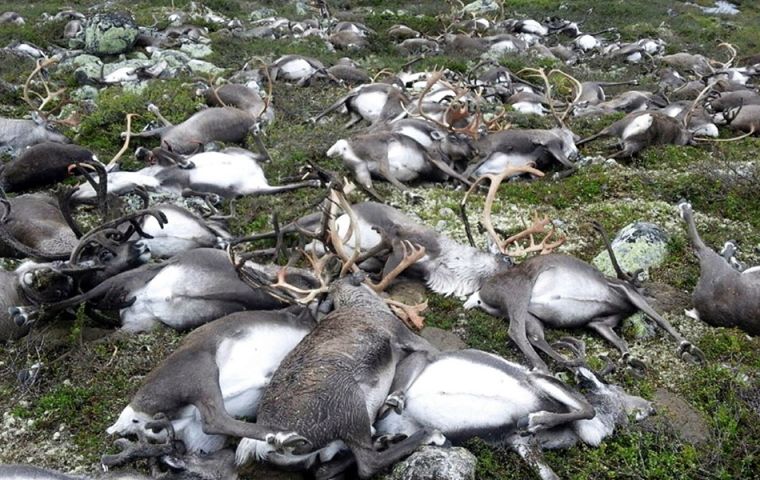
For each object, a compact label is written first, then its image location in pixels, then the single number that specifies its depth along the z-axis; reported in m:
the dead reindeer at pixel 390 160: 8.68
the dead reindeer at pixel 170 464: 4.14
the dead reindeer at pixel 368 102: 10.50
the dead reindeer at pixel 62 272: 5.50
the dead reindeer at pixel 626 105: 11.98
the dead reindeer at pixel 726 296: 5.86
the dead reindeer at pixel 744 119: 11.32
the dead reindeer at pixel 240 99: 10.88
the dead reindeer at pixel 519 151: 9.11
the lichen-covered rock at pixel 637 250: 6.85
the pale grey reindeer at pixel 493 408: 4.43
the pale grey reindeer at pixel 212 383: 4.30
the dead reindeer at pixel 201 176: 7.82
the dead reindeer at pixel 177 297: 5.55
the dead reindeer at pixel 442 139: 9.26
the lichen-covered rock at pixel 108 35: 15.12
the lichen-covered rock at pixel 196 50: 15.50
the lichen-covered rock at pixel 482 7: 24.12
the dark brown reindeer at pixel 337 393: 4.16
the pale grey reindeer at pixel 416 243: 6.57
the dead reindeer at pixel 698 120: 10.80
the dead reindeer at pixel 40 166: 8.02
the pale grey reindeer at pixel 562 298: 5.82
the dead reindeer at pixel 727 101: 11.96
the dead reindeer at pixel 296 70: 13.19
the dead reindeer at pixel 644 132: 9.80
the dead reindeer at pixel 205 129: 9.22
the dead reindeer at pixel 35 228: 6.43
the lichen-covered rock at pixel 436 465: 4.04
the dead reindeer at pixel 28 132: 9.23
